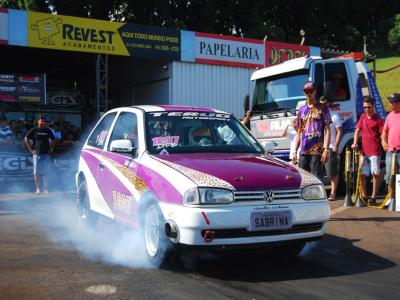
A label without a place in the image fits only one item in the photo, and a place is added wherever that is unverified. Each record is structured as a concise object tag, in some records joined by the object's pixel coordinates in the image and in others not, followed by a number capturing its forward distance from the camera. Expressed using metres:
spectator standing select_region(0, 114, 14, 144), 12.72
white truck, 10.17
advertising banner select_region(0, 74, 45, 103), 16.97
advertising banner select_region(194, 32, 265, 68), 16.62
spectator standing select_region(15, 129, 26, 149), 12.87
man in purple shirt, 7.71
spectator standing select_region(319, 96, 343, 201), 9.44
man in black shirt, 11.83
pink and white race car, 4.71
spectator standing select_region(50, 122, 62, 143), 14.38
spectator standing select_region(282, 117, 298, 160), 9.52
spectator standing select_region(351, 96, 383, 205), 9.34
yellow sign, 13.75
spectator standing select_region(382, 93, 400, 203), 8.65
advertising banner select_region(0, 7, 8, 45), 13.38
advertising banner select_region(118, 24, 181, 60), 15.20
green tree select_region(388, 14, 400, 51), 45.55
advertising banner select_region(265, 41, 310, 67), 18.03
